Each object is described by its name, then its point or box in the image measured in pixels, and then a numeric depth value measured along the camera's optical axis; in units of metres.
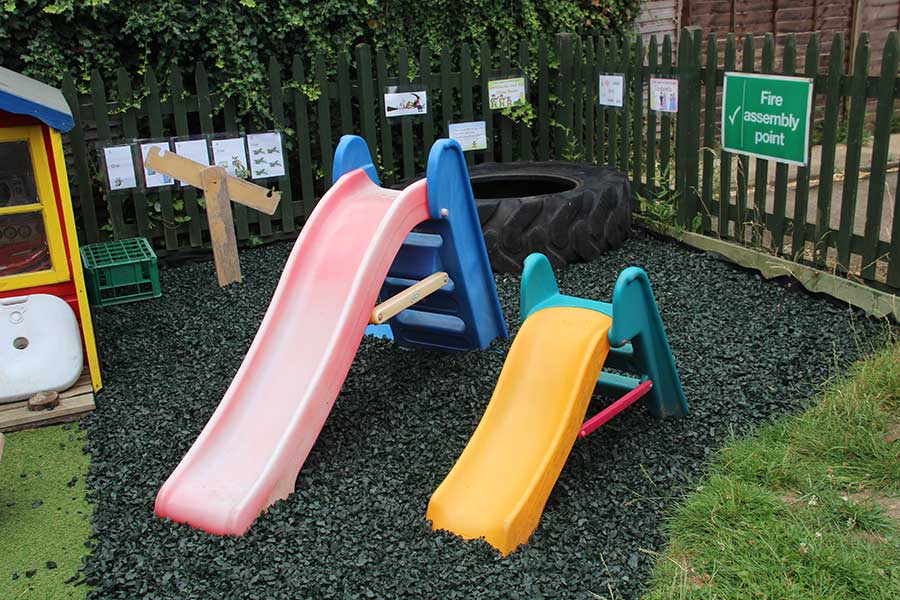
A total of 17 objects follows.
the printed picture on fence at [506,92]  7.64
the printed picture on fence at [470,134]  7.56
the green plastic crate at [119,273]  5.89
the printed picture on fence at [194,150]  6.65
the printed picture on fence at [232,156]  6.86
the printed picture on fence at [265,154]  6.98
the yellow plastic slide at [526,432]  3.28
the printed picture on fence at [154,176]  6.59
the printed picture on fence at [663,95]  6.62
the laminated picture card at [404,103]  7.31
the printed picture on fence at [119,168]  6.52
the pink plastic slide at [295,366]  3.52
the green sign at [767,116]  5.50
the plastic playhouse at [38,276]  4.59
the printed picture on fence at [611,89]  7.11
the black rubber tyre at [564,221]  5.91
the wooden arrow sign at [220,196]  6.01
